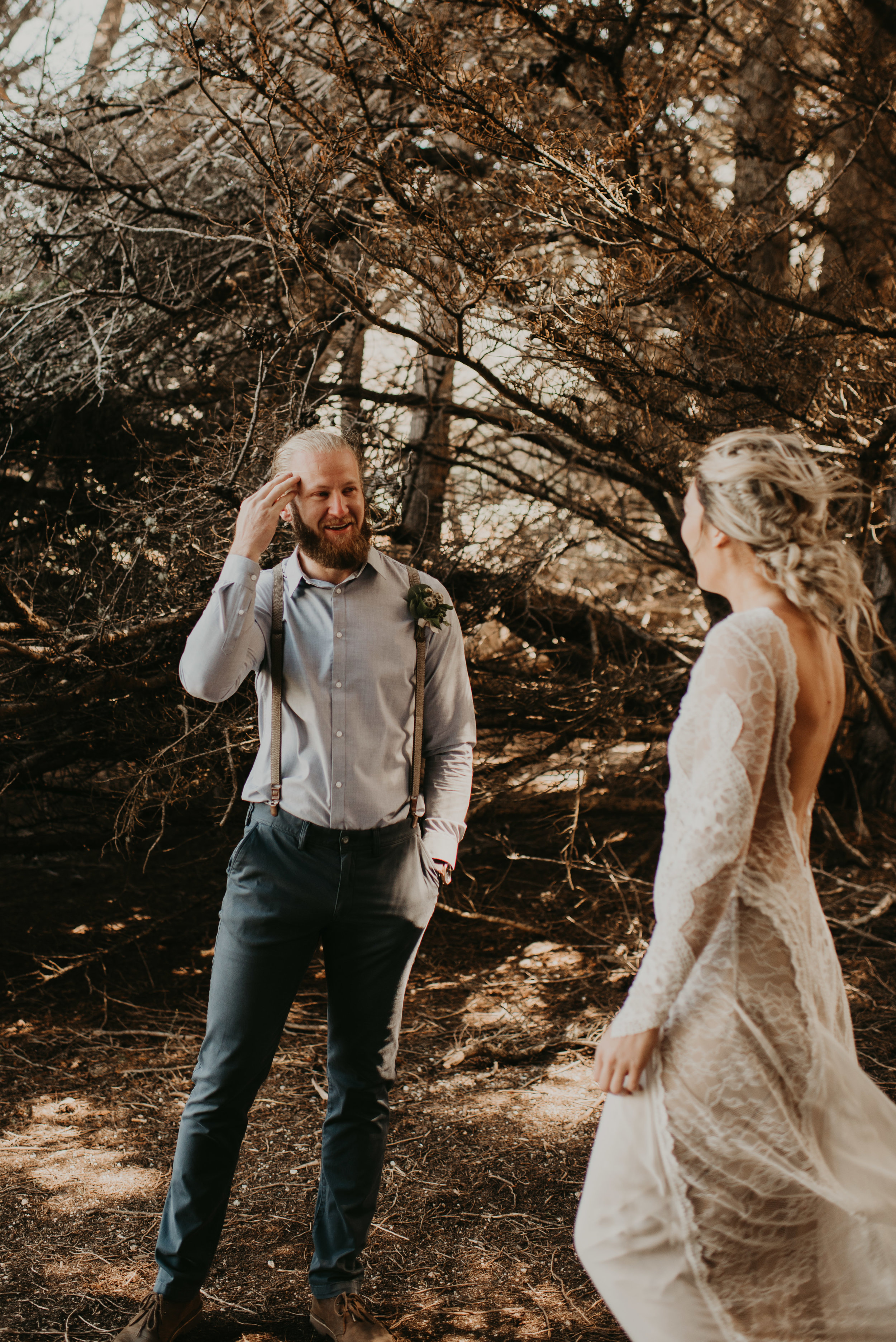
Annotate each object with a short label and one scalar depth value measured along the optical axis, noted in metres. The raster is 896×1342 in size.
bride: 1.74
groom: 2.38
